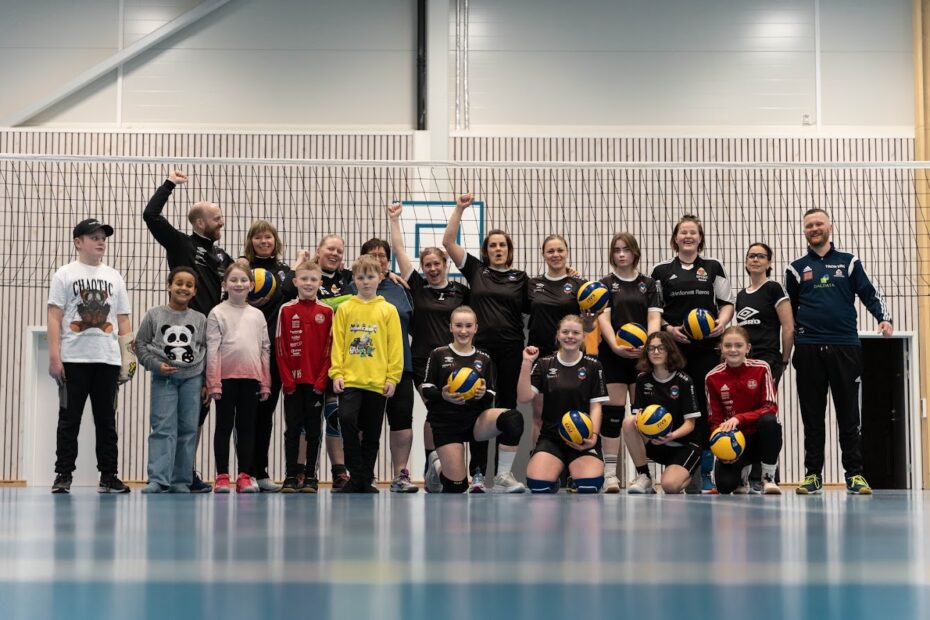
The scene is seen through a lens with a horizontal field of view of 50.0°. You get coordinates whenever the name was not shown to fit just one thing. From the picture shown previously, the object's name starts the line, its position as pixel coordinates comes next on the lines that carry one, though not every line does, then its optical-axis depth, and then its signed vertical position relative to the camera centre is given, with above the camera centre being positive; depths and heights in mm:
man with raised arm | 6980 +792
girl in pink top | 6551 -103
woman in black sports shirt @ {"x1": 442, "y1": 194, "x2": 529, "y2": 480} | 7211 +411
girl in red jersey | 6770 -352
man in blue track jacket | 6801 +105
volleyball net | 13242 +1996
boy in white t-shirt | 6375 +43
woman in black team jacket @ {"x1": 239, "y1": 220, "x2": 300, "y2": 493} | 6883 +450
